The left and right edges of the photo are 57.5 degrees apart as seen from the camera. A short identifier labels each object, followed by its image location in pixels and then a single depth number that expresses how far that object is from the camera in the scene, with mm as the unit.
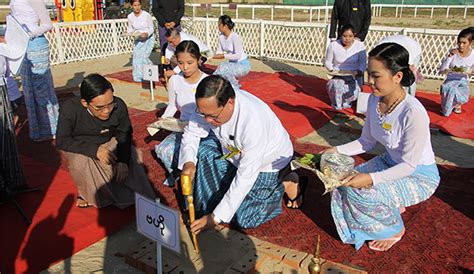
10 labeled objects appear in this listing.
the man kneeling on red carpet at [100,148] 2877
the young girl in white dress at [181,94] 3543
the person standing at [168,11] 7531
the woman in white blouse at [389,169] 2373
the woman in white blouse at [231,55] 6289
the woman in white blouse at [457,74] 5348
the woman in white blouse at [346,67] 5633
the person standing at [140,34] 7211
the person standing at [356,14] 6598
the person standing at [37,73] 4336
